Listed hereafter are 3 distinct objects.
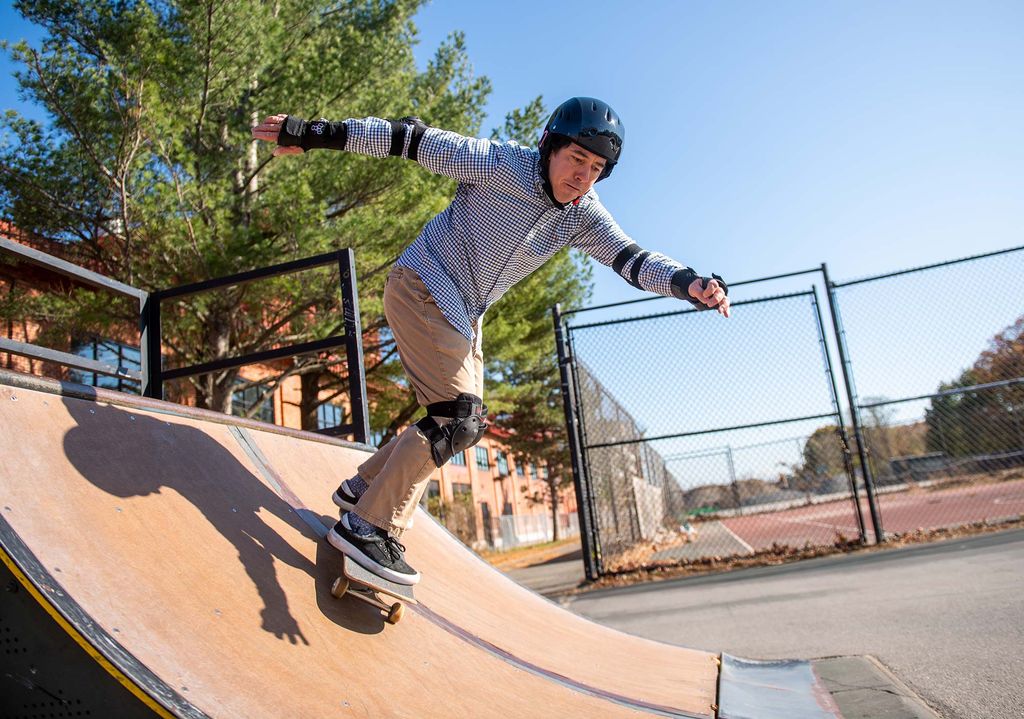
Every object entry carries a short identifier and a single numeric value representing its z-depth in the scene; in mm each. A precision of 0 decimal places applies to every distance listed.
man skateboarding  2334
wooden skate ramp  1530
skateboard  2109
